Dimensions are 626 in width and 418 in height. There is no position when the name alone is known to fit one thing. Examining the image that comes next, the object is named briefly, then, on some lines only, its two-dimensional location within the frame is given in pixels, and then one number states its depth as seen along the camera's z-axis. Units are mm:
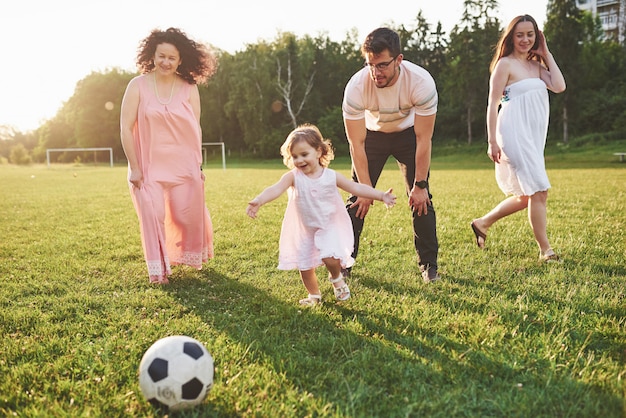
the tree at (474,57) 39844
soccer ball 2400
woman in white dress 5094
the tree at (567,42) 34375
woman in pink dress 4750
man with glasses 3988
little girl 3891
